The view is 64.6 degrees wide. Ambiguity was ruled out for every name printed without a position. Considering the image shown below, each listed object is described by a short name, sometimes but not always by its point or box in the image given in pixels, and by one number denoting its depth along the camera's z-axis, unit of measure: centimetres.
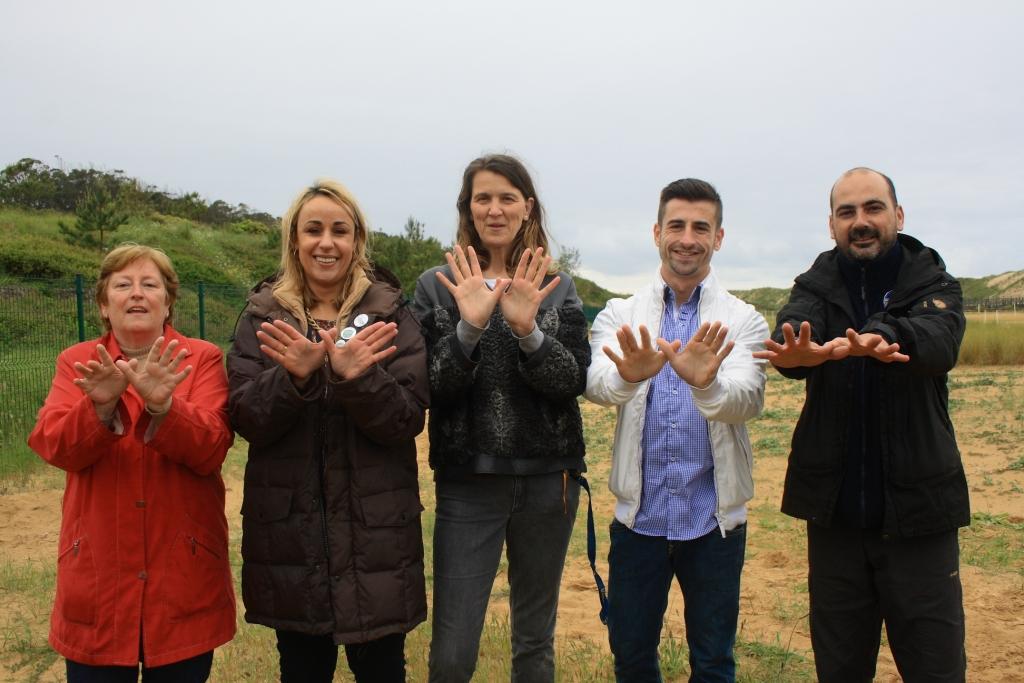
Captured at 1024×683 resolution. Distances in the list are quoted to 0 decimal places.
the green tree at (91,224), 2236
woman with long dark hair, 285
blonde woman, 258
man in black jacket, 278
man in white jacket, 287
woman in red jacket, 246
